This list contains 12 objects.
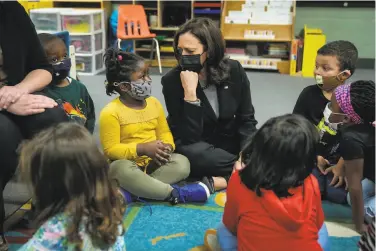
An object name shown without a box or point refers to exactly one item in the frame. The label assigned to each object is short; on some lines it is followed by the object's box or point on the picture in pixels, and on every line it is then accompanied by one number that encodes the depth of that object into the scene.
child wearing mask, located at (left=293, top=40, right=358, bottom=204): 1.76
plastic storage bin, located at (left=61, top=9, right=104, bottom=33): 4.29
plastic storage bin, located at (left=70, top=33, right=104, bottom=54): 4.35
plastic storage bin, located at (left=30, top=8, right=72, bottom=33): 4.18
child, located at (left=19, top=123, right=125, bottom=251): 0.94
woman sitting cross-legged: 1.82
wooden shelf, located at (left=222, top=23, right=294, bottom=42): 4.48
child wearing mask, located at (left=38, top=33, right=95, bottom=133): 1.94
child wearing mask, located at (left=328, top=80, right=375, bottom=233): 1.43
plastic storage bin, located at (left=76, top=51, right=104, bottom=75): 4.39
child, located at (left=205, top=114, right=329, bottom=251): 1.06
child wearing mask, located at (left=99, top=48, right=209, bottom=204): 1.72
